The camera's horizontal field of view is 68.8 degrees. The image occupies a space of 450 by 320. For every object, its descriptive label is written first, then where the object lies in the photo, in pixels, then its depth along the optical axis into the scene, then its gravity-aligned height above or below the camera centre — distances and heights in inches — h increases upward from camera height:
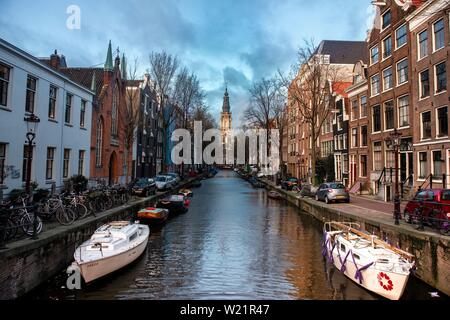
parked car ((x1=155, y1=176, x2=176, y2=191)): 1394.4 -49.5
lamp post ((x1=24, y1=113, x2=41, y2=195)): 495.0 +76.8
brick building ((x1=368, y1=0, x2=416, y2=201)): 974.4 +264.3
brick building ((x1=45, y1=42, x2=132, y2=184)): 1174.3 +202.7
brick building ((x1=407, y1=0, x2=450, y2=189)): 807.7 +212.6
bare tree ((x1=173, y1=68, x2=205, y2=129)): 1731.1 +445.9
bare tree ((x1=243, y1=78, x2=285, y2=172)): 1968.5 +381.7
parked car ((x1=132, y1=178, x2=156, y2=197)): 1093.1 -56.0
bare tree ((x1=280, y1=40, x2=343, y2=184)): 1196.5 +352.1
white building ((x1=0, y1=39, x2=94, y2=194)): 669.9 +123.2
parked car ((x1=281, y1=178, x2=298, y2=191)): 1583.4 -53.9
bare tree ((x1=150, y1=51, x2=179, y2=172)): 1453.0 +437.3
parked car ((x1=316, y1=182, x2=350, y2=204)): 938.7 -56.9
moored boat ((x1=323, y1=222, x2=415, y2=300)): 362.9 -107.4
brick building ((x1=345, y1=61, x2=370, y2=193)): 1231.0 +164.6
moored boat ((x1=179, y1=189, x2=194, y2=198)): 1327.1 -84.6
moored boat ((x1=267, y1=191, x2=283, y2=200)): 1411.2 -98.6
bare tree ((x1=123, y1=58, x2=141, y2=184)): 1157.0 +170.7
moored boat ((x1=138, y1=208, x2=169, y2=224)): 781.9 -106.6
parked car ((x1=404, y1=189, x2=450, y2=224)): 471.1 -47.6
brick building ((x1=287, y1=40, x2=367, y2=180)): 1707.2 +317.8
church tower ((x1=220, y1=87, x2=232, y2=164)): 5831.7 +951.4
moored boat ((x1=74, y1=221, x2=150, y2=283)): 398.3 -106.0
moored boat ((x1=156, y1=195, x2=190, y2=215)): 949.8 -95.1
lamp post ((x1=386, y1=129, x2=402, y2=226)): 532.1 +26.1
